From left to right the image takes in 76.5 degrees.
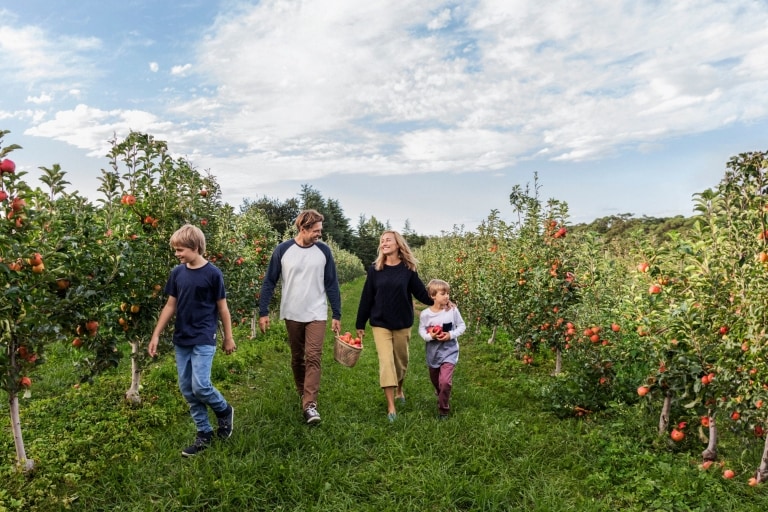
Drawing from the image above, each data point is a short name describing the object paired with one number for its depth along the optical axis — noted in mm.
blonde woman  5352
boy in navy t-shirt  4184
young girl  5336
